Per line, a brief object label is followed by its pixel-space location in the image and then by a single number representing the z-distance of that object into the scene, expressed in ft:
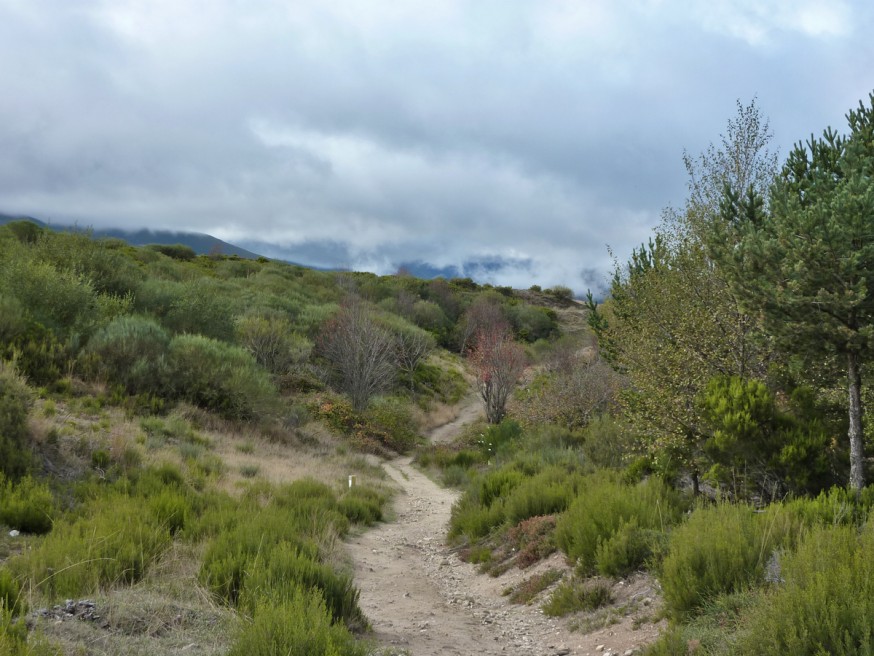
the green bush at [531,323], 200.34
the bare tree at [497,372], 96.02
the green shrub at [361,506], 40.27
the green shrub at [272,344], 96.02
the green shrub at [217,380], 57.11
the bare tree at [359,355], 95.81
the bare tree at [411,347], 130.21
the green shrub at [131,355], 53.11
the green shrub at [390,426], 85.87
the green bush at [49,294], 54.90
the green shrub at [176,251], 206.59
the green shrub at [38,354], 45.75
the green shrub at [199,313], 76.54
